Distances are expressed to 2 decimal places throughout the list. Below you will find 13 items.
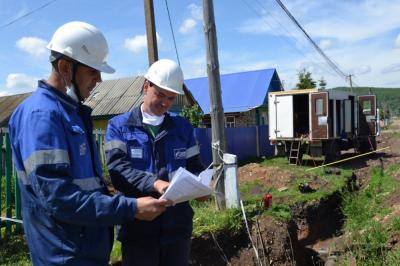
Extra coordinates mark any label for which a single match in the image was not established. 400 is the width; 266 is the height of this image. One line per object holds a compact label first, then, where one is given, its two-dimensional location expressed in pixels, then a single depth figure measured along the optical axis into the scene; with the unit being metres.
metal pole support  6.74
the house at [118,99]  24.25
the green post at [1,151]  6.22
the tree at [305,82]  34.53
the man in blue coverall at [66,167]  1.97
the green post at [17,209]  6.50
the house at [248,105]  28.22
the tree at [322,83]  36.72
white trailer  15.11
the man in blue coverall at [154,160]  2.97
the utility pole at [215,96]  6.82
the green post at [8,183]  6.33
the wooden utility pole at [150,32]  10.13
